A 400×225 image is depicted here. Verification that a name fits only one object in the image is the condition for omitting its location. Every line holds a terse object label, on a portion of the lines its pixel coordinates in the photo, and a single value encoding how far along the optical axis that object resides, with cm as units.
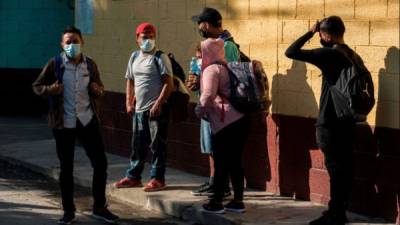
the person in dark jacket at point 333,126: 693
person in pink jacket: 745
